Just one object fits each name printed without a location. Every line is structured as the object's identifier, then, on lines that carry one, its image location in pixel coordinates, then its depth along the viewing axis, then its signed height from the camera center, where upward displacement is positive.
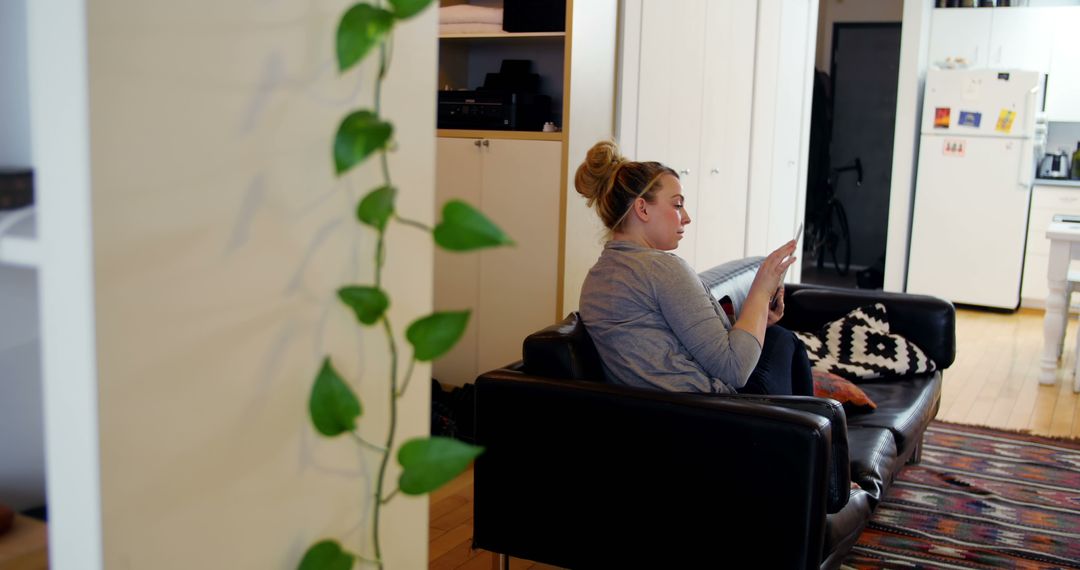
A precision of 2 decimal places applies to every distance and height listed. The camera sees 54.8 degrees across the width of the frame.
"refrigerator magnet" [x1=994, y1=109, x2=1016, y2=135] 7.15 +0.16
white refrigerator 7.17 -0.27
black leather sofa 2.05 -0.70
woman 2.39 -0.39
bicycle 9.03 -0.77
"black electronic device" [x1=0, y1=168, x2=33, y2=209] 0.67 -0.05
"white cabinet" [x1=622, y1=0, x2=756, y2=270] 4.30 +0.12
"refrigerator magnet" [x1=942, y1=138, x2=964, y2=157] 7.38 -0.03
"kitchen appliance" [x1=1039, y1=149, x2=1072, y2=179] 7.53 -0.15
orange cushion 3.08 -0.74
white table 5.00 -0.72
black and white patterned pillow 3.48 -0.71
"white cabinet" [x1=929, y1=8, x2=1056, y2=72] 7.41 +0.76
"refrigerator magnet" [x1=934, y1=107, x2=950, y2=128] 7.38 +0.18
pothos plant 0.72 -0.13
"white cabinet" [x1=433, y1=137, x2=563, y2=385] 4.02 -0.50
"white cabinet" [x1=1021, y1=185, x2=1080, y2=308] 7.27 -0.62
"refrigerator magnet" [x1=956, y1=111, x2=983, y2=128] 7.28 +0.16
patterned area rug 2.92 -1.14
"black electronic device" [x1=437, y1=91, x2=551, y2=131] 4.16 +0.08
